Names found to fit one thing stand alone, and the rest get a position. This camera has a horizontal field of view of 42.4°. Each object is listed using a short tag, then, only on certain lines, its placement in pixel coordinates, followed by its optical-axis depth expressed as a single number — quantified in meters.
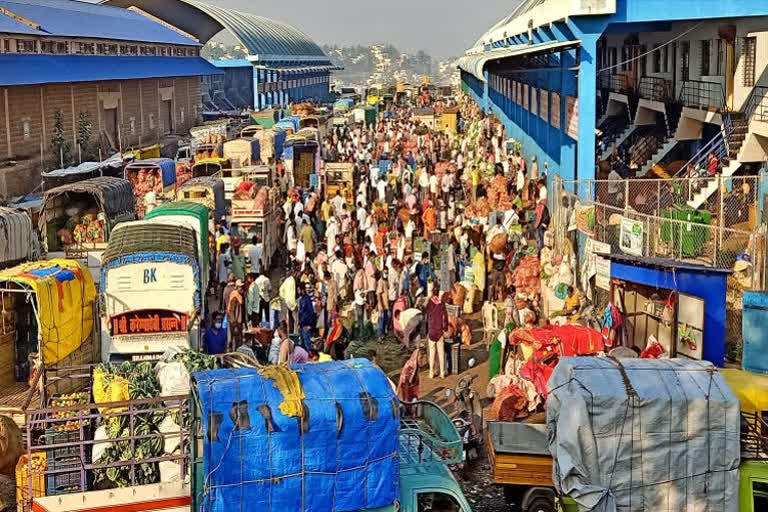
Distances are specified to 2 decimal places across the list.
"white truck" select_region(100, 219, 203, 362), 14.52
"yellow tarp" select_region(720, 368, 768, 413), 8.96
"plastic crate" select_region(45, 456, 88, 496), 8.81
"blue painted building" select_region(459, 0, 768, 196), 20.81
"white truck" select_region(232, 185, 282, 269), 22.31
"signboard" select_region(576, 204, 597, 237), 17.50
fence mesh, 16.11
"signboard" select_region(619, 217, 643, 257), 15.96
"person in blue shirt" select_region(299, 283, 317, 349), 16.48
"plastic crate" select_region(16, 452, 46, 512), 8.82
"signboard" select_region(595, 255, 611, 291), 15.33
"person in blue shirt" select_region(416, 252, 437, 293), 18.66
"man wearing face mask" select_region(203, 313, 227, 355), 14.86
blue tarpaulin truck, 7.57
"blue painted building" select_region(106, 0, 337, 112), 74.94
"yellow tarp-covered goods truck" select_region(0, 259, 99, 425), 13.26
